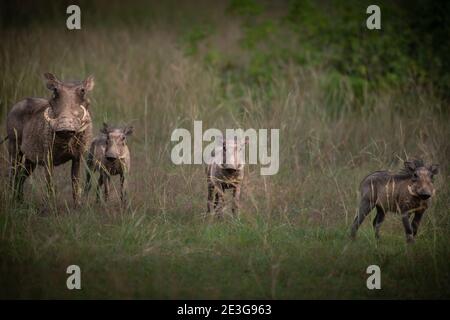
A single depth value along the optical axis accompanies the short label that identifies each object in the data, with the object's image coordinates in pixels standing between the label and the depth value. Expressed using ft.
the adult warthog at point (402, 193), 42.52
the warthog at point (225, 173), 47.96
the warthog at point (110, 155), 49.67
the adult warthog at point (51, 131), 46.96
